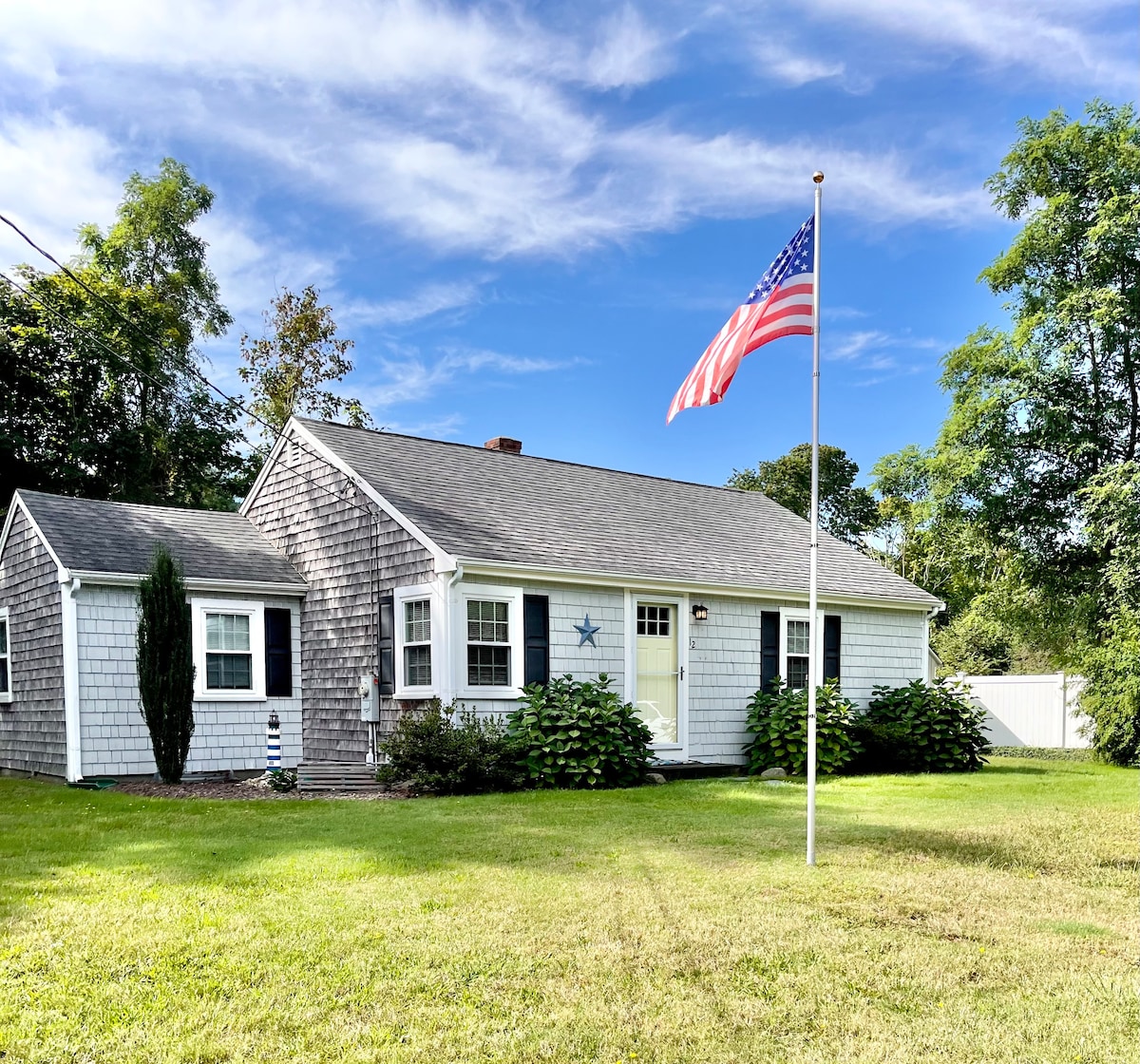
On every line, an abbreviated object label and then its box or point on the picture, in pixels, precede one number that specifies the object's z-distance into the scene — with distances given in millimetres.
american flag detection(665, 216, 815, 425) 8086
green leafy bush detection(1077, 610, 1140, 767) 18000
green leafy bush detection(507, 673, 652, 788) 12453
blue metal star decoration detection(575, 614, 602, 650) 14320
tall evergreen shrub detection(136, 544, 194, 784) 12664
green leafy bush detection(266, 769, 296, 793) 12633
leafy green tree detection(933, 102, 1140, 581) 19750
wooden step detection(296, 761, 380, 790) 12669
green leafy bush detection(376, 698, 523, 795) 11672
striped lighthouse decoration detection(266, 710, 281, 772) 13391
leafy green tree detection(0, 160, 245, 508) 25094
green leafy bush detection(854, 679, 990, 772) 16203
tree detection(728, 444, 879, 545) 41188
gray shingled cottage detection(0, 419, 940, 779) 13547
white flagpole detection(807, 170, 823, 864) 7543
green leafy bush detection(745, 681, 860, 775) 15180
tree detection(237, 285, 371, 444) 30547
